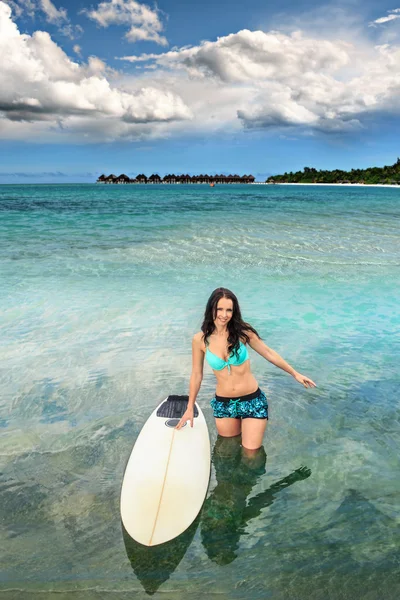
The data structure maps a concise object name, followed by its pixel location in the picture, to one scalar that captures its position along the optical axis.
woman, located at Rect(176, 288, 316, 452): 4.41
